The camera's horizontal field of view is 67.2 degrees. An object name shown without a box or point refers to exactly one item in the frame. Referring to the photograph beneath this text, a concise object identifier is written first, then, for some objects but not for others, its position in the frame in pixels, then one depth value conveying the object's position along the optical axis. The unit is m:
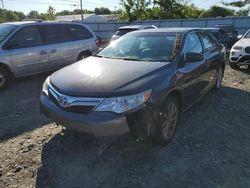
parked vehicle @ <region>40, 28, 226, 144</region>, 2.16
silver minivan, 4.58
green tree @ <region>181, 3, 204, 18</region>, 27.13
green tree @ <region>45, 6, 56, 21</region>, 38.51
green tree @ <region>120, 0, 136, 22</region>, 27.88
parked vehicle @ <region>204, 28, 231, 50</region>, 9.88
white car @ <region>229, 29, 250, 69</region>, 5.99
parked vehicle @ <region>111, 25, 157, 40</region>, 9.56
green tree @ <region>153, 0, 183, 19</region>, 26.18
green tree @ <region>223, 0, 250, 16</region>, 25.59
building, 41.30
